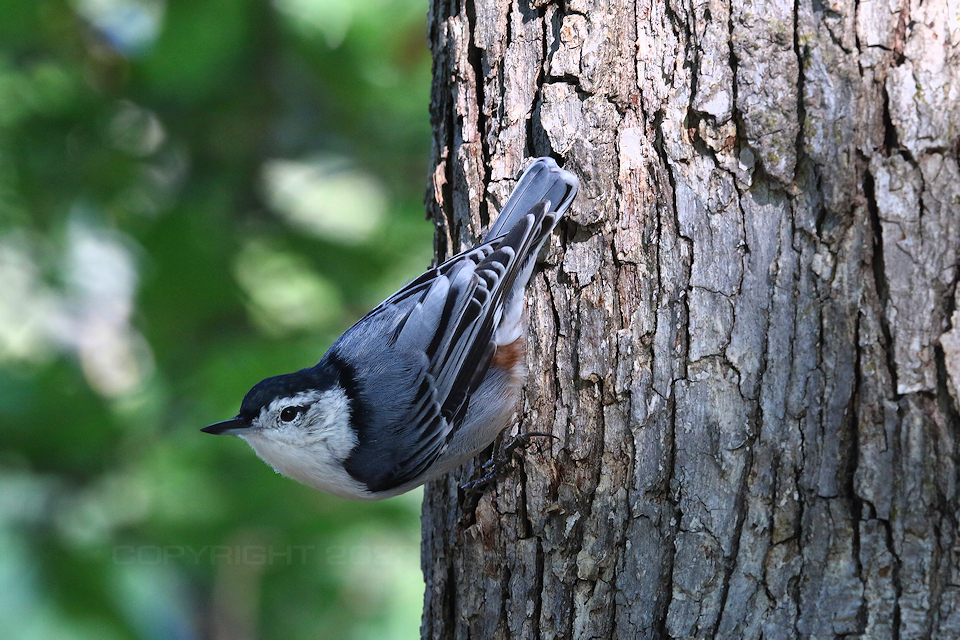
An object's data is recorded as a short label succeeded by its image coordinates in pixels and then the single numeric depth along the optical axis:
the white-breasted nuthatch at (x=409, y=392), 5.13
